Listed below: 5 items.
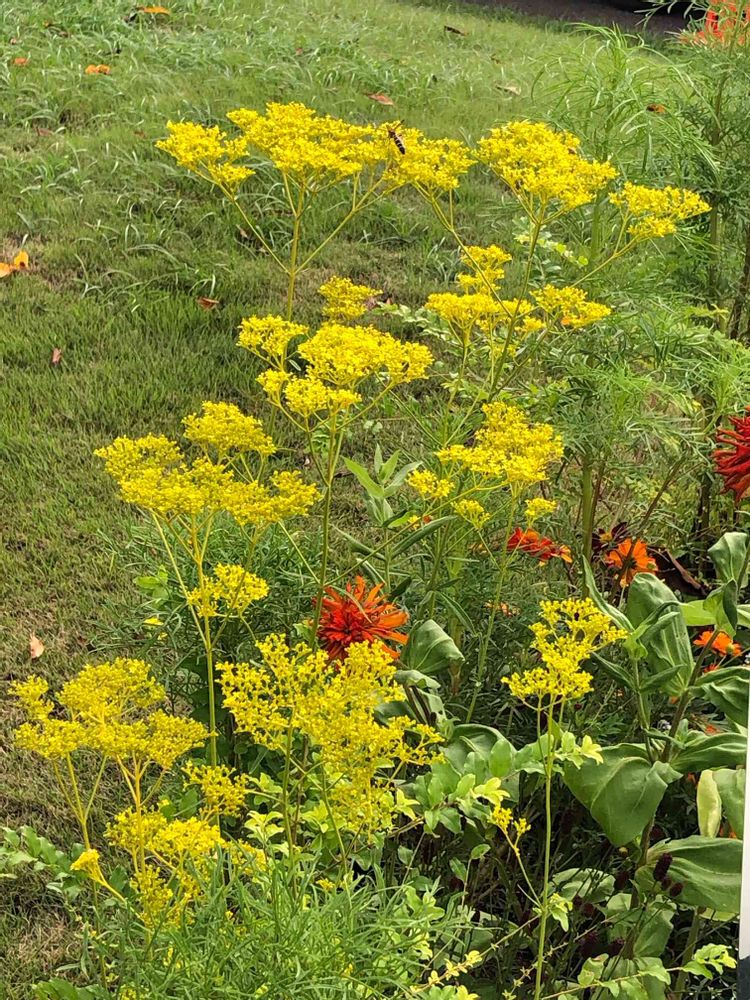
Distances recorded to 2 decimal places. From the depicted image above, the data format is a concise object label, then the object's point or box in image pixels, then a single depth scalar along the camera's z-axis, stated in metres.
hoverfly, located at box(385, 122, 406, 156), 1.83
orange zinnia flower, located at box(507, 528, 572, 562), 2.05
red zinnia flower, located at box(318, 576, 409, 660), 1.73
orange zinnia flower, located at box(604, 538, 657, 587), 2.21
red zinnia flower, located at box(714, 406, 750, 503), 1.89
